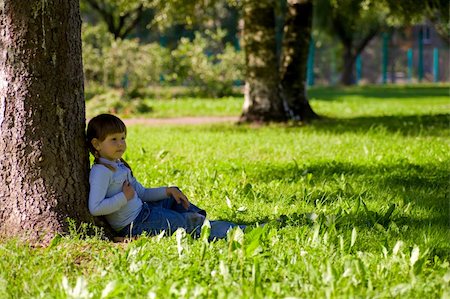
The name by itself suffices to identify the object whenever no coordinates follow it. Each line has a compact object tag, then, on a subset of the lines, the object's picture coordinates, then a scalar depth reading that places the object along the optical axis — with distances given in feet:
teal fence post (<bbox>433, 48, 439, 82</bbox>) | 144.66
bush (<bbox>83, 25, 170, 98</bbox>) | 68.23
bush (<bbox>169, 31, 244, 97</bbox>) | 78.18
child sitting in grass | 15.46
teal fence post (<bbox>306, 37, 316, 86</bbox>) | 124.67
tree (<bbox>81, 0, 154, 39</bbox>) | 99.91
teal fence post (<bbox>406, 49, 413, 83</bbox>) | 144.61
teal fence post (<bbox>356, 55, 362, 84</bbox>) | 141.38
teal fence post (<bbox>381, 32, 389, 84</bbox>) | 139.54
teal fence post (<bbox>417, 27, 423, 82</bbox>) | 142.20
